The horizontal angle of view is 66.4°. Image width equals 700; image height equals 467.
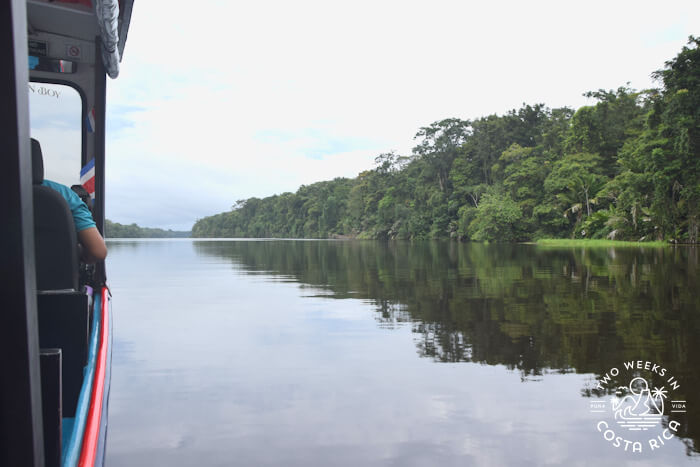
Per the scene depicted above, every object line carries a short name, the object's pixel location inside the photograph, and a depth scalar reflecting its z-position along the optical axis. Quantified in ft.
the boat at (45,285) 3.66
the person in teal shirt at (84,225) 10.44
